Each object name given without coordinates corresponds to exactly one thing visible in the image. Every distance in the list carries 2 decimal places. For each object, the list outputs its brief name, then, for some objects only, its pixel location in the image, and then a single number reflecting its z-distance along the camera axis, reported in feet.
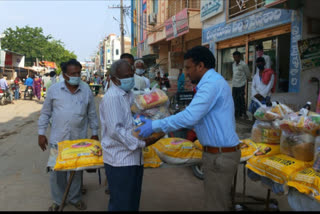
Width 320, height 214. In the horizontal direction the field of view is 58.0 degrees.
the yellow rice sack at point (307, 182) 7.58
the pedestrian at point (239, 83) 26.27
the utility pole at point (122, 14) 100.32
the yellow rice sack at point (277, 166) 8.40
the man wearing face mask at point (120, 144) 7.62
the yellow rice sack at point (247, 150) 9.89
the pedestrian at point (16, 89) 66.10
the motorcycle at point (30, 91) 66.85
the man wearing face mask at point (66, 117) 11.28
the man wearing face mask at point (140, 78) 17.87
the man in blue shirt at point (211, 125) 7.26
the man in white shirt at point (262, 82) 21.51
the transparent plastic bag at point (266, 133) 10.12
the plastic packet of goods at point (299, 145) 8.60
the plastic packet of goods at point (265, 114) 9.84
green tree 149.69
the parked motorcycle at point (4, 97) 54.54
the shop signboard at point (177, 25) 45.74
